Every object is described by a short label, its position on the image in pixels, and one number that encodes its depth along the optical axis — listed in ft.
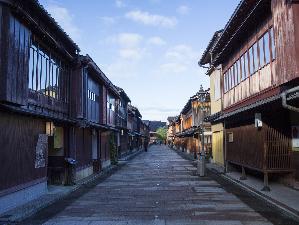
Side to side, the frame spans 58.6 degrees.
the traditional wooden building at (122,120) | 107.20
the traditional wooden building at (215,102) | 67.94
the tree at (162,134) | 363.62
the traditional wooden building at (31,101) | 28.19
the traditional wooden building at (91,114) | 50.98
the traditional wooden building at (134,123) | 152.38
